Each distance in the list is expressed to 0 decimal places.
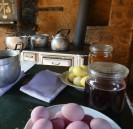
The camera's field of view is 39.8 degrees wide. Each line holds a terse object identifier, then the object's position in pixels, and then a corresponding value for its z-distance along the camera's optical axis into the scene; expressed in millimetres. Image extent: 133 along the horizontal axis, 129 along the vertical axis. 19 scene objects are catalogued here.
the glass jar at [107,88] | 588
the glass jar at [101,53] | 867
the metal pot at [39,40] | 2062
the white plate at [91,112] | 517
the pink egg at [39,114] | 464
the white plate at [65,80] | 761
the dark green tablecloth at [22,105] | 576
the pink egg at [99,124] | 422
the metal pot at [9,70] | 726
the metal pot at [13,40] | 1935
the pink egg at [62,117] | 453
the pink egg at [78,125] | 410
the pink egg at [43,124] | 416
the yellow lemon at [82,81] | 743
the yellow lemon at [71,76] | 807
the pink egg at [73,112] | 447
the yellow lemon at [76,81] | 767
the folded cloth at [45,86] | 719
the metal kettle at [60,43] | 1959
